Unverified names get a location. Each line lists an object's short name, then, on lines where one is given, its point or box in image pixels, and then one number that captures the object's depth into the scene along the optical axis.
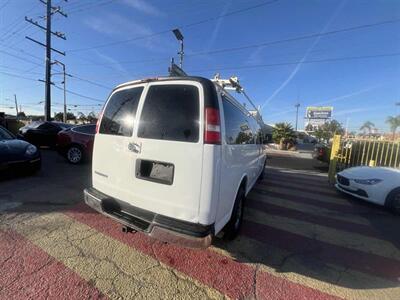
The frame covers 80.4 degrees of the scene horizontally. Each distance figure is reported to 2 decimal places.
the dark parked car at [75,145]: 8.12
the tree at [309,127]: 73.06
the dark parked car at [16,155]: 5.34
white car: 5.31
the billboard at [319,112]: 65.19
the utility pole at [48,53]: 20.62
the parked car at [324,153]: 12.48
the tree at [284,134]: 29.42
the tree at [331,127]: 64.84
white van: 2.26
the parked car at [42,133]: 11.67
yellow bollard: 8.44
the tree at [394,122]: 54.42
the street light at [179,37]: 13.59
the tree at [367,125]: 69.00
